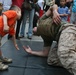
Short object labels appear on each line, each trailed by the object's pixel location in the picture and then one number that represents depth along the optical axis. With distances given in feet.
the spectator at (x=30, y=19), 18.49
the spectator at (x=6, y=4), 15.34
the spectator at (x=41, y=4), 21.25
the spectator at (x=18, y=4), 16.65
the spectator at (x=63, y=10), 18.23
